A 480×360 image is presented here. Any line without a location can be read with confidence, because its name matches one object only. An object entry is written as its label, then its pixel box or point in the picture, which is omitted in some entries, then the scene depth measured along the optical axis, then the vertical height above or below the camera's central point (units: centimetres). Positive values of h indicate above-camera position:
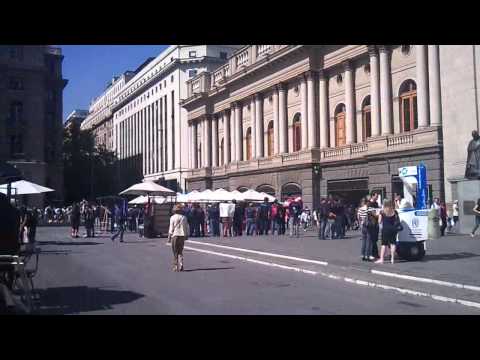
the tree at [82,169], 8100 +664
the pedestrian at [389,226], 1465 -44
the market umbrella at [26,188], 2097 +104
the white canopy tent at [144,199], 3612 +93
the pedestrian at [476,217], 2075 -35
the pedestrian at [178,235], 1497 -61
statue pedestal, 2347 +32
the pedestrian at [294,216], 2786 -26
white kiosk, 1488 -63
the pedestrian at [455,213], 2522 -21
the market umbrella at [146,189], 2944 +129
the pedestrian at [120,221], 2622 -38
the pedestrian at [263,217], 2975 -31
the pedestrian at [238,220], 2953 -44
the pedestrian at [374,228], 1549 -52
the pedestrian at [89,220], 3002 -33
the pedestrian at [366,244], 1566 -97
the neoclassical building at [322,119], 3098 +662
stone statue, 2342 +213
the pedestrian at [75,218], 2884 -20
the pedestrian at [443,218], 2401 -41
